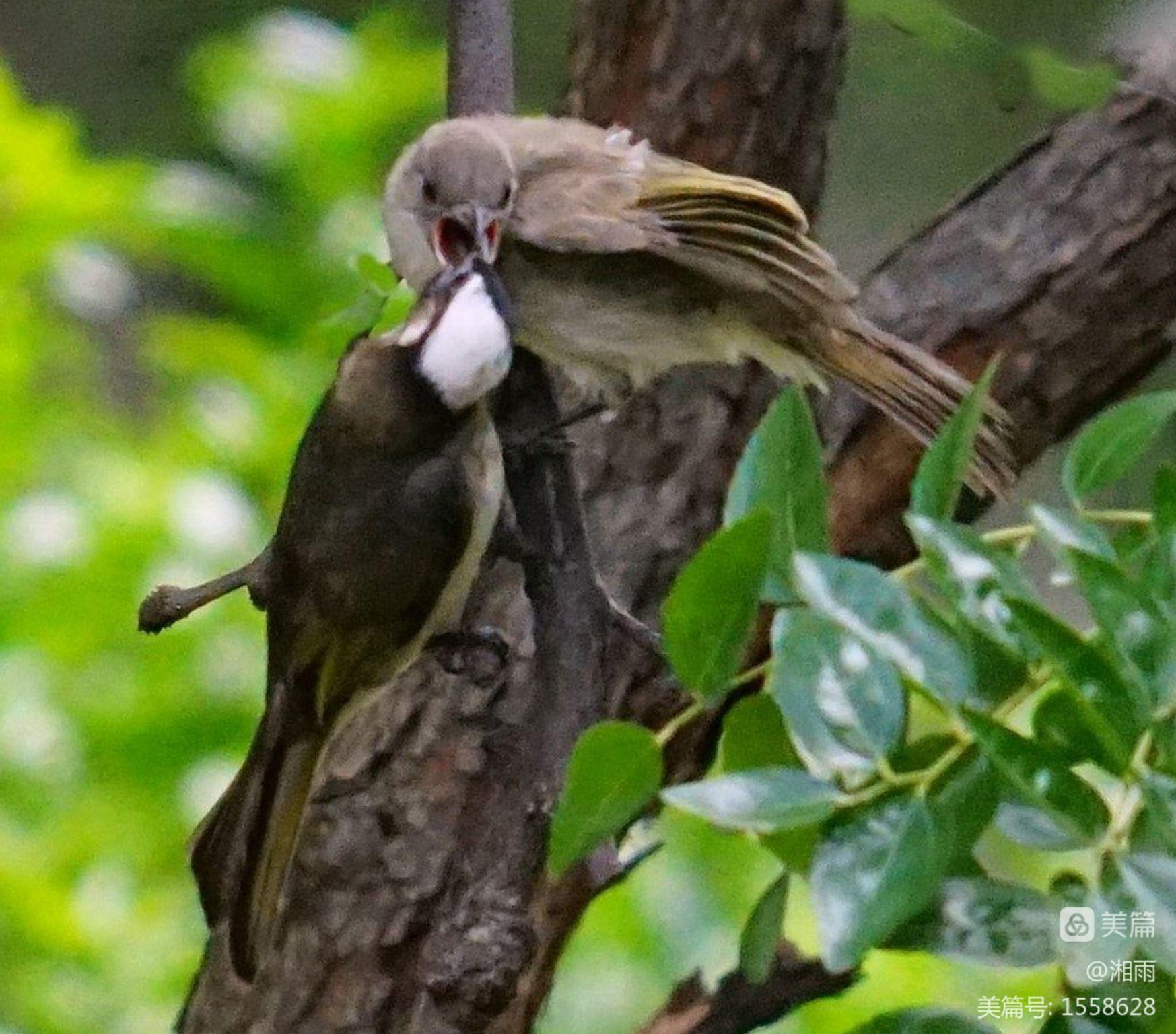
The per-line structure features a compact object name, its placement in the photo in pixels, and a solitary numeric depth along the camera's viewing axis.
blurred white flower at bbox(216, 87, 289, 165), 5.92
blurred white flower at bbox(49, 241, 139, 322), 5.76
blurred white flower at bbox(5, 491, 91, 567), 5.51
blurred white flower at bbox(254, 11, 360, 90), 5.61
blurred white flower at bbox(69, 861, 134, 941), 5.49
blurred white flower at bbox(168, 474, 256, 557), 5.50
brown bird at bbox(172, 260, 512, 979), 5.28
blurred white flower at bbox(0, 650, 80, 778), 5.49
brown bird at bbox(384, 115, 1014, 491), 5.37
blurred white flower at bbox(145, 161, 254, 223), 5.61
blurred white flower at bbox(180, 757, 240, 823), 5.49
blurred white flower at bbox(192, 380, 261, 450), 5.57
